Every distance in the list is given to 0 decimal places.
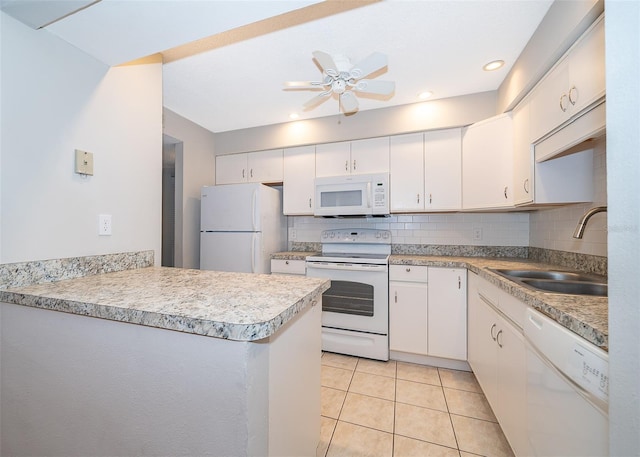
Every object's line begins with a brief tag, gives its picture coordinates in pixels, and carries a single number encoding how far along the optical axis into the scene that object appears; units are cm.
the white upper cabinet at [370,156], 260
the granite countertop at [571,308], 71
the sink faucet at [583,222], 111
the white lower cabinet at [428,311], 212
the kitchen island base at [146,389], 69
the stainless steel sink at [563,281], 127
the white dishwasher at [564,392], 68
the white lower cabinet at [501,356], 117
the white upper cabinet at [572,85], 109
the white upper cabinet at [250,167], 300
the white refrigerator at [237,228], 264
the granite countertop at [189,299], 67
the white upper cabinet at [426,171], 238
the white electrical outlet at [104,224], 136
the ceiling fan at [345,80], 152
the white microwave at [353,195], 252
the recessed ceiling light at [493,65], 186
